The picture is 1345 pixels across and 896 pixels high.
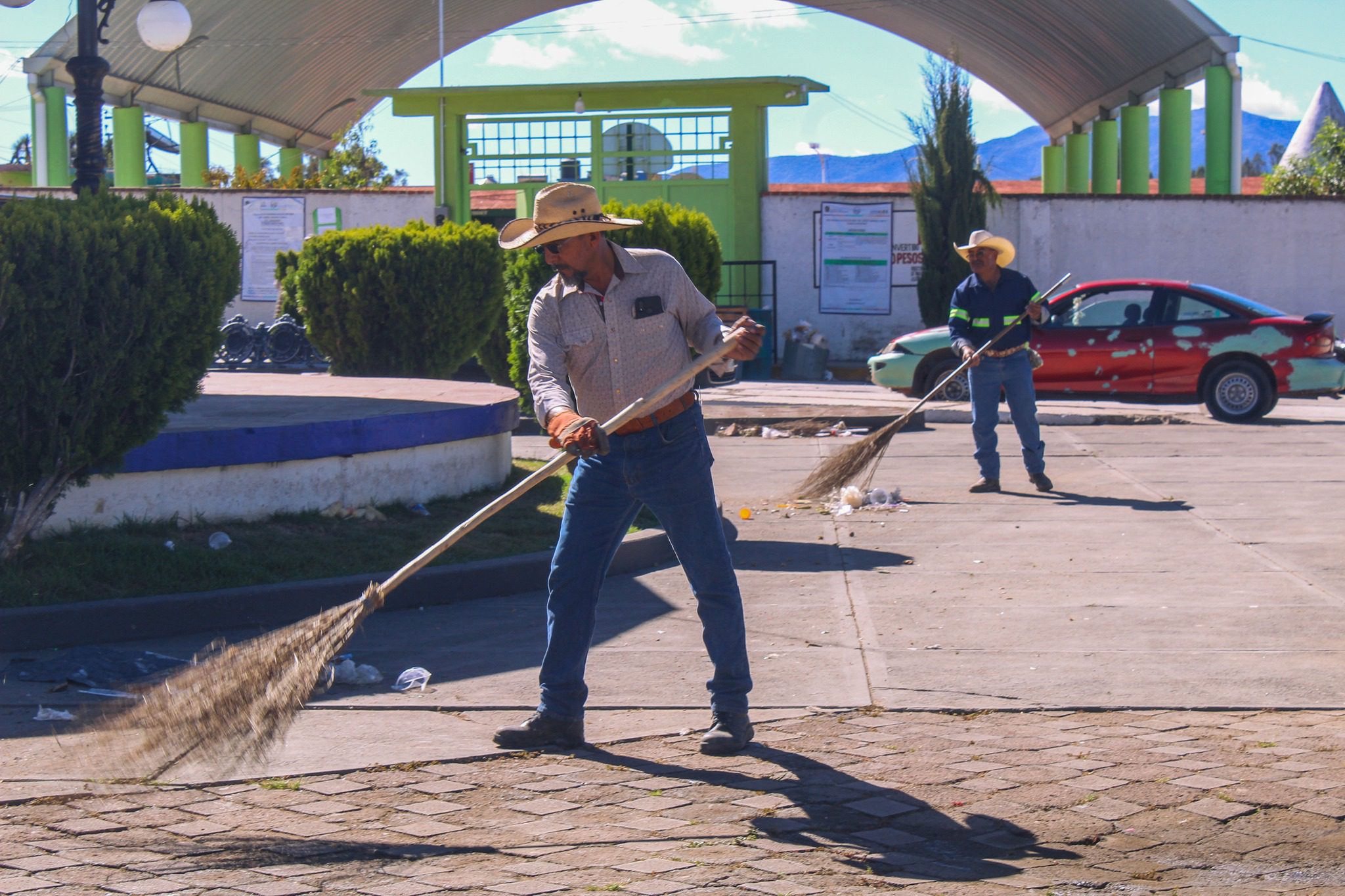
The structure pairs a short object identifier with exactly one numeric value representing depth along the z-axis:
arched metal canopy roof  28.61
